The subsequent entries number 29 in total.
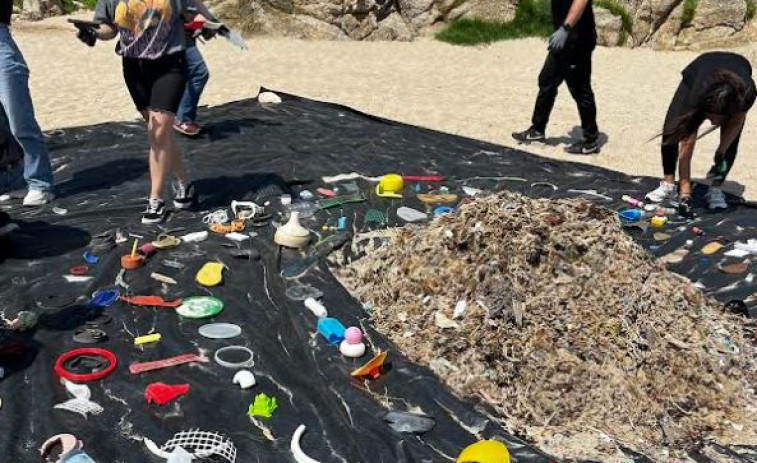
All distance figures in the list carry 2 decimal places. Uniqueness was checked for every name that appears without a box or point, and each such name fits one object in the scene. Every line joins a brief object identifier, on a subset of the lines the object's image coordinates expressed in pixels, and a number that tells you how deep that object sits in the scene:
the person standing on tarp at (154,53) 4.15
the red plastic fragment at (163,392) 2.87
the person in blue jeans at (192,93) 6.25
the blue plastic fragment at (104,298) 3.55
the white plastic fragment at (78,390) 2.88
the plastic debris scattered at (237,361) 3.13
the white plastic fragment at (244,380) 2.99
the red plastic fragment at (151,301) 3.57
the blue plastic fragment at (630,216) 5.06
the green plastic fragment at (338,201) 4.96
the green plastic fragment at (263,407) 2.84
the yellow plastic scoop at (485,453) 2.53
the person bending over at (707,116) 4.70
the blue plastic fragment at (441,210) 4.92
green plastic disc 3.51
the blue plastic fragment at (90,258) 4.02
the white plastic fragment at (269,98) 7.65
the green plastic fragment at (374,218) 4.75
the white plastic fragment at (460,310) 3.39
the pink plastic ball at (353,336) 3.27
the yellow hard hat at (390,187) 5.18
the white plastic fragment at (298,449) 2.59
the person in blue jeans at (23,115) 4.57
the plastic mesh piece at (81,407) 2.78
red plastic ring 2.94
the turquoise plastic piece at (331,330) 3.35
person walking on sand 6.32
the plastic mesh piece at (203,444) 2.58
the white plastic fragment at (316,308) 3.57
